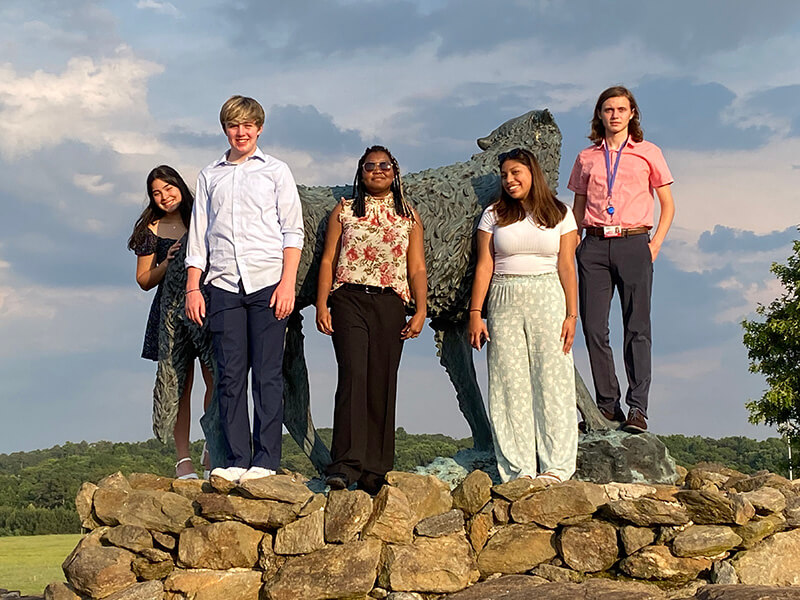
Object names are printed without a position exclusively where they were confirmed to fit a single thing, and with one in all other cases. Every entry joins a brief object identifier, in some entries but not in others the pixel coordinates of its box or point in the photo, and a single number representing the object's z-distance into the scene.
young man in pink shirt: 6.19
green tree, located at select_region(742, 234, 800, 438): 15.02
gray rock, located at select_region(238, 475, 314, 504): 5.18
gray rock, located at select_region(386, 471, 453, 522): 5.28
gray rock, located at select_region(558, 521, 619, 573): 5.18
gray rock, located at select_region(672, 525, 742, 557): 5.16
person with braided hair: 5.38
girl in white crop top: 5.47
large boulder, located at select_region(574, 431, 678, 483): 6.03
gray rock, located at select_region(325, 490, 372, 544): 5.09
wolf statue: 6.41
